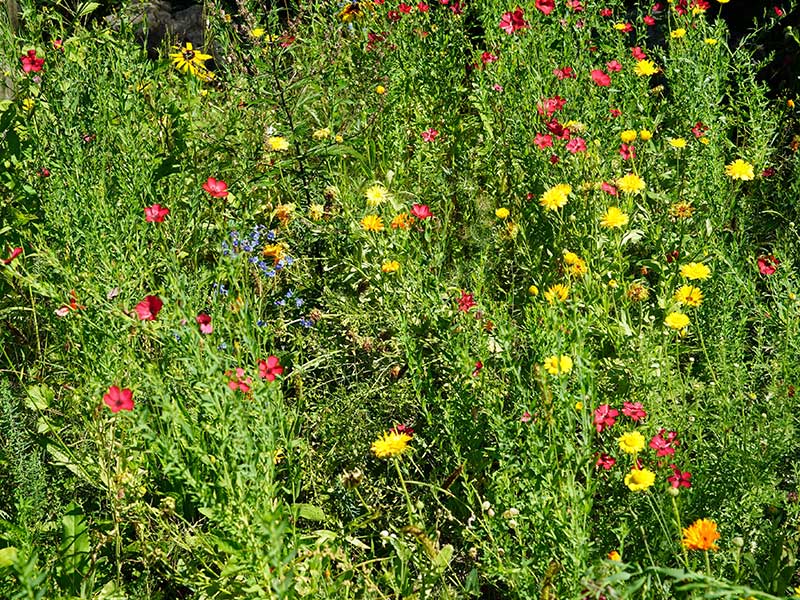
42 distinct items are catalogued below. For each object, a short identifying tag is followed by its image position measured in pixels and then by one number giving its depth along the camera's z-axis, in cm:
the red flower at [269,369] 202
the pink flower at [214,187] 272
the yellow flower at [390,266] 247
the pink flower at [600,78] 315
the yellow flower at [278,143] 332
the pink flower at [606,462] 203
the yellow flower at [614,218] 263
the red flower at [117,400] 184
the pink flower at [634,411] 208
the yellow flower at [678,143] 290
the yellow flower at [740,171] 282
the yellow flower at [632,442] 198
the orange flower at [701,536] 173
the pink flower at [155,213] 253
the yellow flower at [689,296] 238
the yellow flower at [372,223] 264
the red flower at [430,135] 341
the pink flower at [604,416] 208
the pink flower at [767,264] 253
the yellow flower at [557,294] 215
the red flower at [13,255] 252
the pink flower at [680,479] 191
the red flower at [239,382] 187
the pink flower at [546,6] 335
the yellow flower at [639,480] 188
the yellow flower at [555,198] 273
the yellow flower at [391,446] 207
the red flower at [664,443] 199
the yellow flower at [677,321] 227
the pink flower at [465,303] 222
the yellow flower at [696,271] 247
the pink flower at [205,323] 207
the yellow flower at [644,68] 334
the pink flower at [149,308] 206
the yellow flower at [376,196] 285
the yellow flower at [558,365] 189
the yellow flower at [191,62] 394
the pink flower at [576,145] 285
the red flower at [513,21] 337
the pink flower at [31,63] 315
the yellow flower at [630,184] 275
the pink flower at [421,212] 263
